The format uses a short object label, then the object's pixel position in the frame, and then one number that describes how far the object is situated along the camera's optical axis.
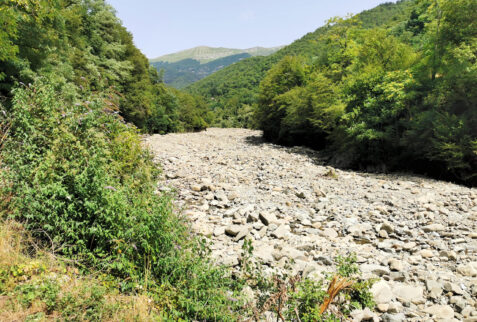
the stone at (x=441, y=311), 3.38
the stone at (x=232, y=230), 5.76
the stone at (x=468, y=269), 4.29
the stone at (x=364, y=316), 3.36
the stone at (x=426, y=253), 5.03
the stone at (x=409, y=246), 5.38
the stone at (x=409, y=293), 3.80
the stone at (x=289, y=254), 4.80
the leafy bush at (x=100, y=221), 3.03
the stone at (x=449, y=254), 4.83
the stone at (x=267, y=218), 6.47
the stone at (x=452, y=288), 3.84
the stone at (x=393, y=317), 3.39
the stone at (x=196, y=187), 8.59
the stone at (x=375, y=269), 4.48
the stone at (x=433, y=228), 6.06
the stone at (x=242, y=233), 5.56
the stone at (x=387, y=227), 6.19
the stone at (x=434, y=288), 3.85
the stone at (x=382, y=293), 3.74
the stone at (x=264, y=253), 4.62
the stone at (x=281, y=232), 5.88
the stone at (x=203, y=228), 5.67
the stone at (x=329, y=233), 6.01
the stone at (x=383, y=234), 6.04
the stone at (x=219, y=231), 5.78
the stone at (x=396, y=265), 4.58
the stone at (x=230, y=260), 4.38
